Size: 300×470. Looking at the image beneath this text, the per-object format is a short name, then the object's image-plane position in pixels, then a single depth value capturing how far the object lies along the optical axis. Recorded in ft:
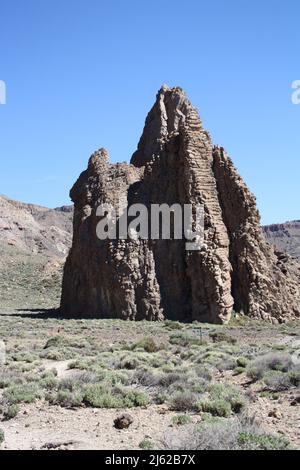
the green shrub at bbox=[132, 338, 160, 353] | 79.97
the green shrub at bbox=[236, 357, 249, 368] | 60.80
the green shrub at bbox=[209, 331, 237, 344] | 89.10
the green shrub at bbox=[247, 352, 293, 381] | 54.19
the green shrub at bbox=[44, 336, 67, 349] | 84.51
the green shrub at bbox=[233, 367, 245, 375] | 57.62
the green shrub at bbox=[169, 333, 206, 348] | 86.38
